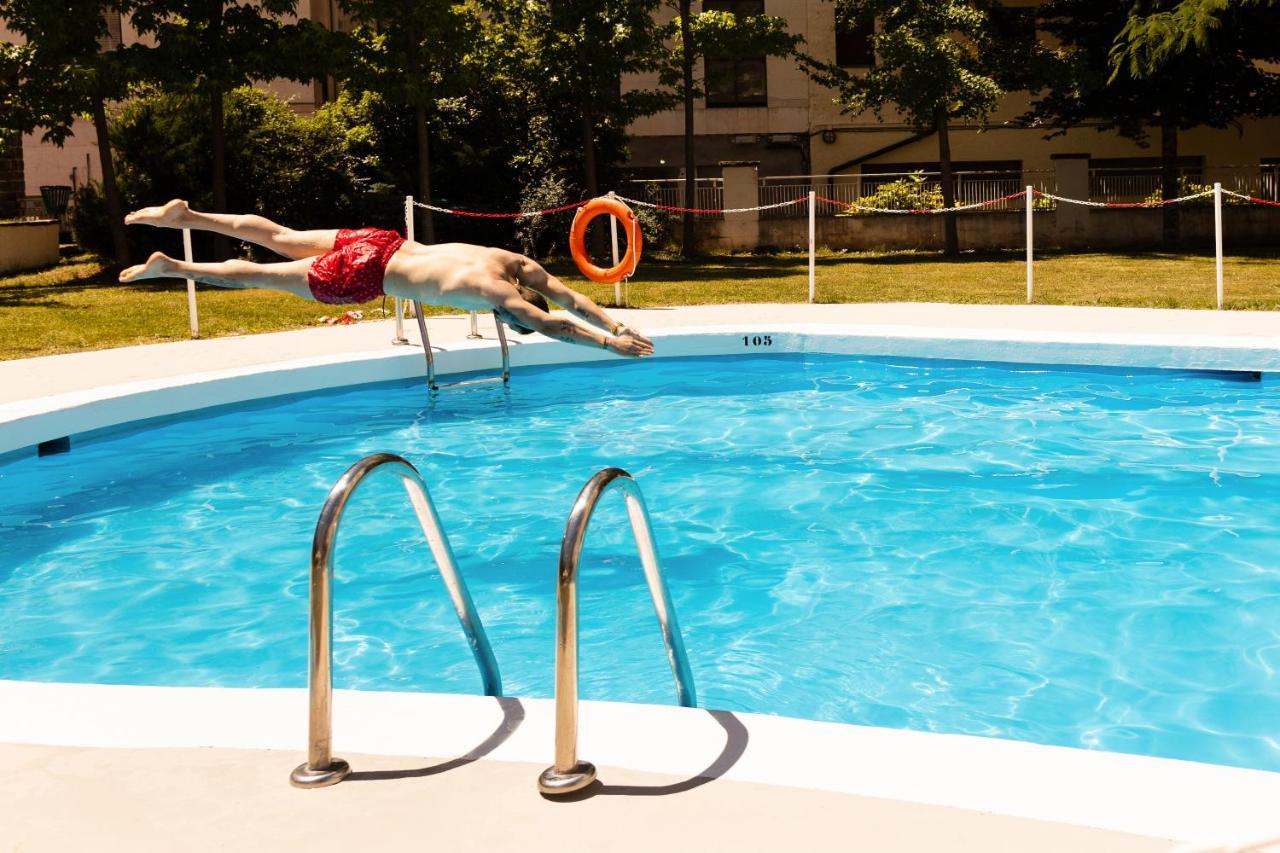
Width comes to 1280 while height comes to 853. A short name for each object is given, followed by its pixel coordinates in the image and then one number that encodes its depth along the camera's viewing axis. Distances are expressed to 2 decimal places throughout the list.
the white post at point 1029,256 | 15.59
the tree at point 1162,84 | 27.08
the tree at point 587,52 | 25.08
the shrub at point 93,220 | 24.55
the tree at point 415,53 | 23.11
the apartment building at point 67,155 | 30.39
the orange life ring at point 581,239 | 10.67
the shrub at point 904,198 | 28.19
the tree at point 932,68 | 26.41
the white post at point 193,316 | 13.31
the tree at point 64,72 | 21.34
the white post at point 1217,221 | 14.12
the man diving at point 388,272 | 6.91
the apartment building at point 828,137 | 33.19
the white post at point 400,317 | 12.55
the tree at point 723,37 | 25.72
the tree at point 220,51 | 21.59
